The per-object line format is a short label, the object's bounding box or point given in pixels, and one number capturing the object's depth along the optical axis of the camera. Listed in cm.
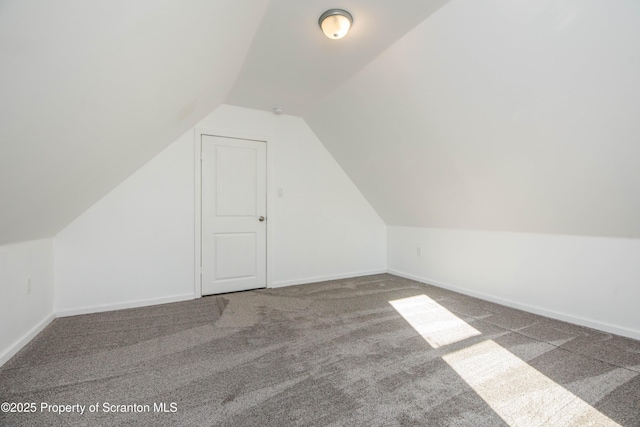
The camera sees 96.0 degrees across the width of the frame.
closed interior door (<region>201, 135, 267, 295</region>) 339
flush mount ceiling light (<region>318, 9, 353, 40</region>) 193
